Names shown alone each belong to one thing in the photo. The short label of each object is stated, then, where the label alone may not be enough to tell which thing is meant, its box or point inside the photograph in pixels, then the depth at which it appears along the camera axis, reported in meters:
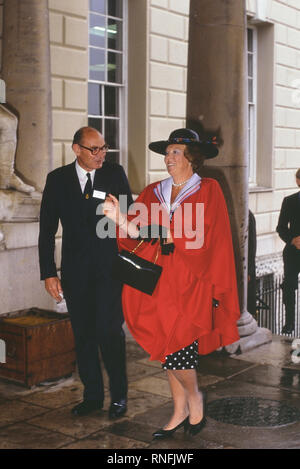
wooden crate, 5.60
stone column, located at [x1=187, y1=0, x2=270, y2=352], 6.91
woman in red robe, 4.32
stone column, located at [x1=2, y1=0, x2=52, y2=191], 6.95
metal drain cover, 4.95
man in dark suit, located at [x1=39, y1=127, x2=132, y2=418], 4.84
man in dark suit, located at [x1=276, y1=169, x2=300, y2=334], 8.24
